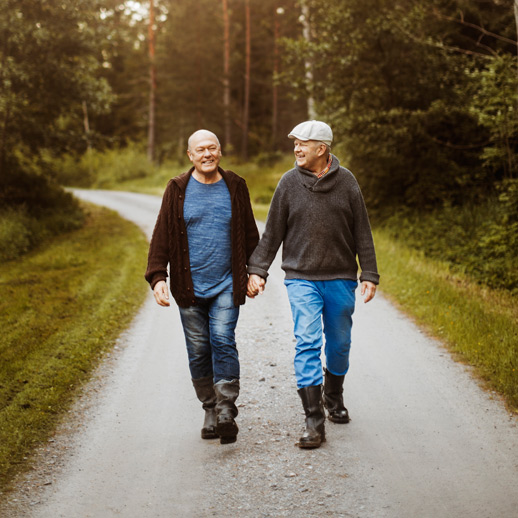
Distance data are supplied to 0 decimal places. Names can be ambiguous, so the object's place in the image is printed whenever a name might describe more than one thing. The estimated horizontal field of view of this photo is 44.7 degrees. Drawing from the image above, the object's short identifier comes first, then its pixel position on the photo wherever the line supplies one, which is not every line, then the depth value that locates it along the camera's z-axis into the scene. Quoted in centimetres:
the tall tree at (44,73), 1464
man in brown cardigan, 439
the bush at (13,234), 1478
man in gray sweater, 436
